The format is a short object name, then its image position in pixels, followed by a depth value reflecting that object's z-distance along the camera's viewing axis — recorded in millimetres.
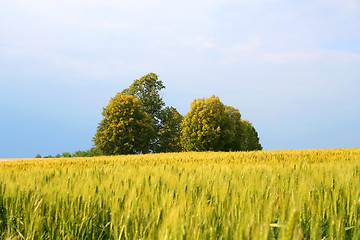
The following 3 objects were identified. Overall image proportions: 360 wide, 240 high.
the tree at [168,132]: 40531
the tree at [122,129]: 34656
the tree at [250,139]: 48469
